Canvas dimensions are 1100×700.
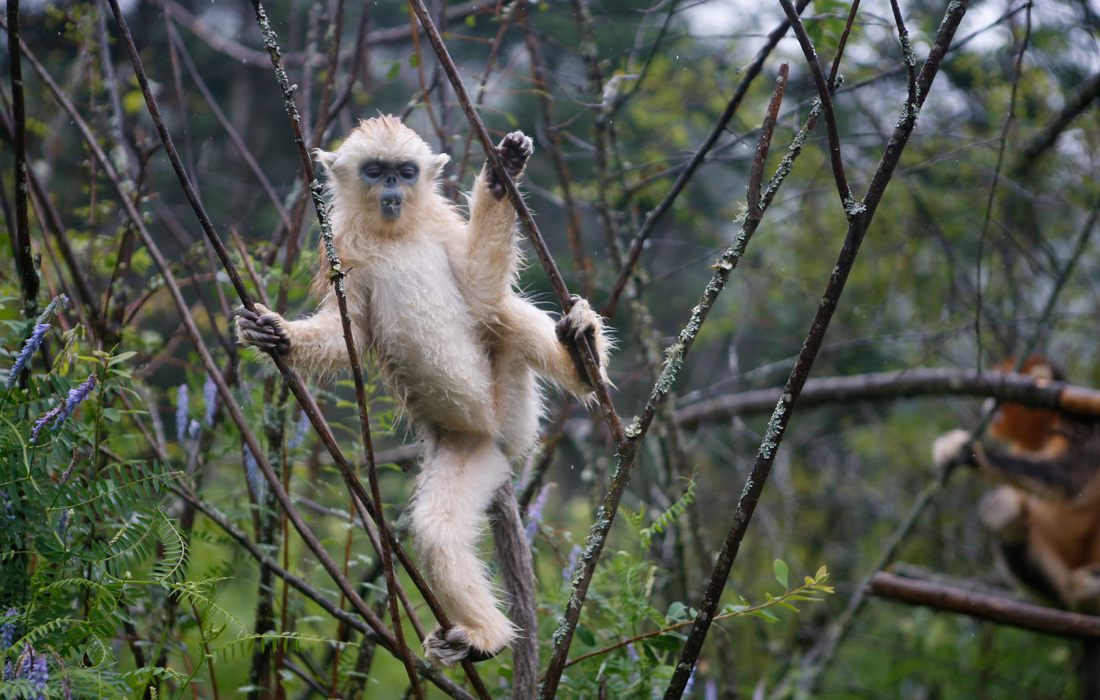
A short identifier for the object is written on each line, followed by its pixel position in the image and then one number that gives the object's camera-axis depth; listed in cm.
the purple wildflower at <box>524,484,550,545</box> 688
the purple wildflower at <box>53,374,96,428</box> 481
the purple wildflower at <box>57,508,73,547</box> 500
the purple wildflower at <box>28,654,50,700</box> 391
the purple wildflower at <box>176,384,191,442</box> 642
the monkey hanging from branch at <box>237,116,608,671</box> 627
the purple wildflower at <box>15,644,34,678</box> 400
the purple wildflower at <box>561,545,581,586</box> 673
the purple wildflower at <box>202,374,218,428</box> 675
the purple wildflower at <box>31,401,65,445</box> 479
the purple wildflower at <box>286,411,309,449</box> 688
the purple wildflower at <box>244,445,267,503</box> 676
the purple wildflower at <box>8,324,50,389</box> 468
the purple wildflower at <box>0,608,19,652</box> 438
